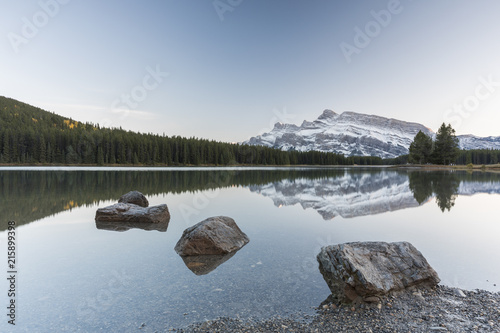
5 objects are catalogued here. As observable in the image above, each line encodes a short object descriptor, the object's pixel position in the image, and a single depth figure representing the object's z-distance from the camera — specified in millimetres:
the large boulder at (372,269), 6648
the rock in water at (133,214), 15156
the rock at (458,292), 6806
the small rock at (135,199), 18891
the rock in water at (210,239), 10078
